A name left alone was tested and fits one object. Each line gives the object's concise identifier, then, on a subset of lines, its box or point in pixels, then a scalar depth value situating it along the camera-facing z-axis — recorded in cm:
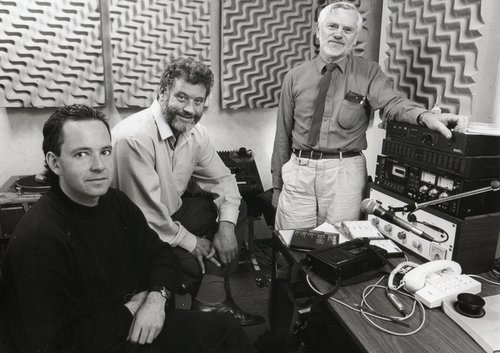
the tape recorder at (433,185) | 157
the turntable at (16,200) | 248
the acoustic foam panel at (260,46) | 328
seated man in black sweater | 116
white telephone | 129
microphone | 140
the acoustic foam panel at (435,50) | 213
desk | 109
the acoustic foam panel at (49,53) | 282
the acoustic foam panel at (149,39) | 305
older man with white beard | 229
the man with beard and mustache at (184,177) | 195
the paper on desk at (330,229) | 178
